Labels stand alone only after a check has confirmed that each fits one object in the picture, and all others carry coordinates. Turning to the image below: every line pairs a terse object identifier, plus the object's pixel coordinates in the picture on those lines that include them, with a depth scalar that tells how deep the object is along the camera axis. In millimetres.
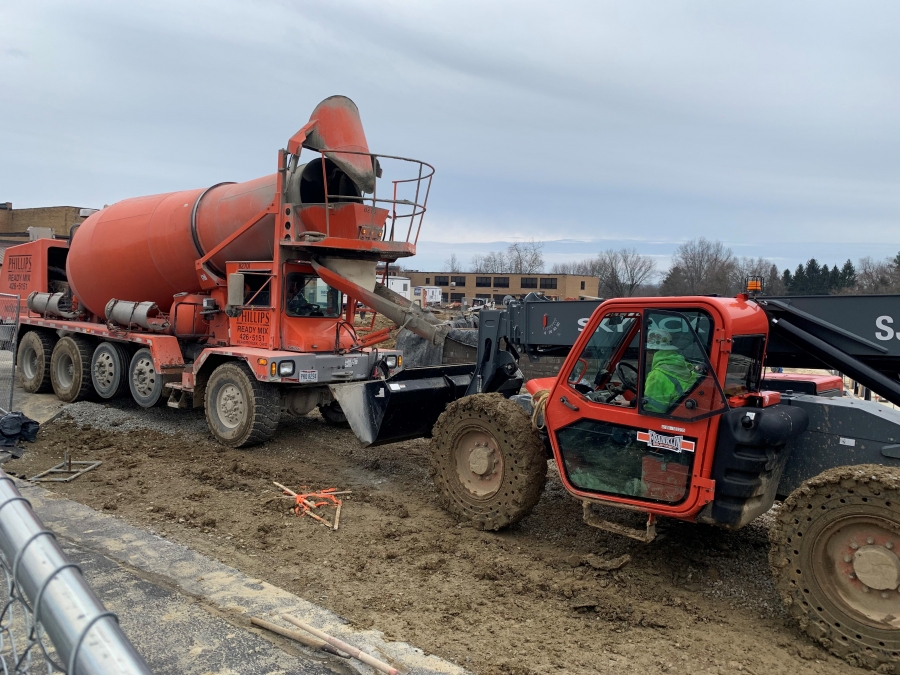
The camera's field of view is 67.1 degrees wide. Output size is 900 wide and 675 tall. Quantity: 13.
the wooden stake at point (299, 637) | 3734
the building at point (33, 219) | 37572
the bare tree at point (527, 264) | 98750
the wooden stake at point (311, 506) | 6018
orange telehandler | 3941
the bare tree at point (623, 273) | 78875
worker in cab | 4633
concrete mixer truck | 8508
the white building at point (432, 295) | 60938
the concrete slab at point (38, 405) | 10762
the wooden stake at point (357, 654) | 3516
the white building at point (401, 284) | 49109
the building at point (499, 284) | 79438
